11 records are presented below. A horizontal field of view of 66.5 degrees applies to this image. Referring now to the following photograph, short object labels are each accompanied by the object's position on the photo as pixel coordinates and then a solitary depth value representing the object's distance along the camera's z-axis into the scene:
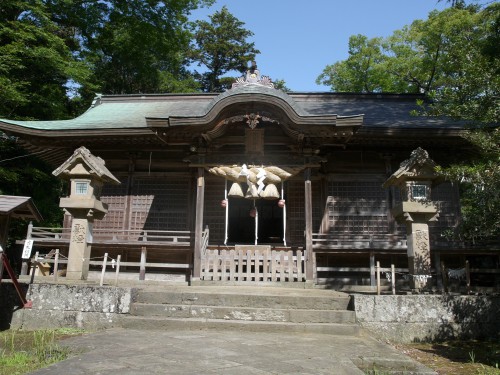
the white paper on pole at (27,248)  7.01
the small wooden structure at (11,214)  6.40
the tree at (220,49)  32.41
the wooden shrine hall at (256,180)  9.62
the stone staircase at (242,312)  5.95
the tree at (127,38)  22.27
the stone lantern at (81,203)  7.81
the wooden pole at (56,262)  7.88
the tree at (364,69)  26.11
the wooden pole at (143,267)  10.55
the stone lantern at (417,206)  7.07
